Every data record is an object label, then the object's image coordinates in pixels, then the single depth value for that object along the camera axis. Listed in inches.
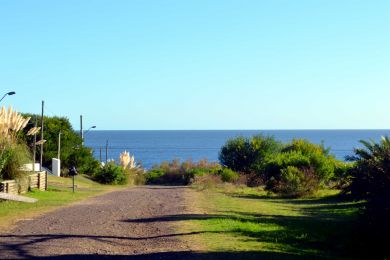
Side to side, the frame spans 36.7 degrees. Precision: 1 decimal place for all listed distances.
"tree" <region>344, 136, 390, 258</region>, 499.5
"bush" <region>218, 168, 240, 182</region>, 1667.9
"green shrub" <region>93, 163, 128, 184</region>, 1881.2
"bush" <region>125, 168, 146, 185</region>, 2012.8
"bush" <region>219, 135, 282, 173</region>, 1963.6
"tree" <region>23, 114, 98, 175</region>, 2023.7
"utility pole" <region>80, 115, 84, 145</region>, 2196.1
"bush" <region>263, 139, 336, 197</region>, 1259.8
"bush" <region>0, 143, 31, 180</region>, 917.8
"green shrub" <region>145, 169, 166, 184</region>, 2210.9
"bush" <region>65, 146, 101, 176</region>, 2049.7
